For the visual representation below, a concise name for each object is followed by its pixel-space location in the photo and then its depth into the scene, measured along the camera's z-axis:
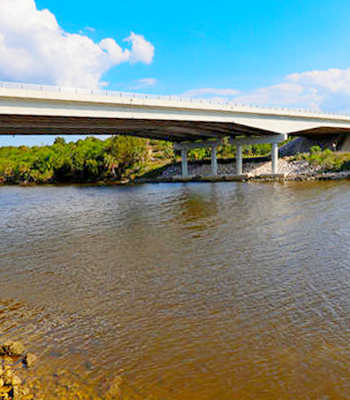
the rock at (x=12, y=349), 8.20
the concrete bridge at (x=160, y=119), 36.74
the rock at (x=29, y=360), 7.76
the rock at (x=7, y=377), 7.04
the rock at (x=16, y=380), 6.95
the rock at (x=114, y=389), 6.69
